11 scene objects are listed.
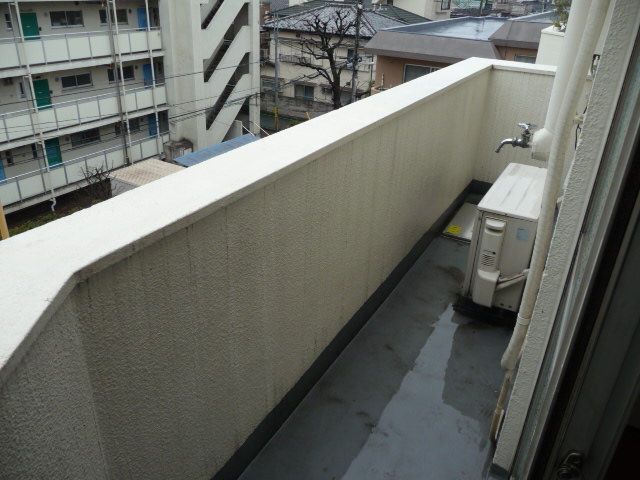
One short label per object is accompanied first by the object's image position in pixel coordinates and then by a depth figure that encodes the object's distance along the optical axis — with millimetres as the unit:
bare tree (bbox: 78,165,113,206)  14250
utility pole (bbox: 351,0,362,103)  14627
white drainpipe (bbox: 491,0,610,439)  1558
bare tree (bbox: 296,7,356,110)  19891
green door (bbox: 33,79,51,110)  13039
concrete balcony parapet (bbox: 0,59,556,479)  1071
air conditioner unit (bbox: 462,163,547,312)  2916
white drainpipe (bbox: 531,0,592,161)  2320
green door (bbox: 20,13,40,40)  12414
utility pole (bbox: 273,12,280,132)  17484
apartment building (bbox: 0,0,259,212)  12641
